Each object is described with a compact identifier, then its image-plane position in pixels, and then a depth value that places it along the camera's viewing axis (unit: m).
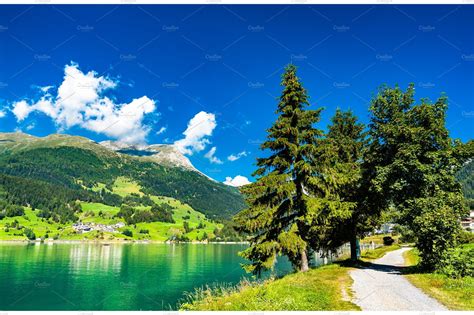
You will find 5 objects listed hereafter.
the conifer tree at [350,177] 25.05
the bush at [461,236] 19.69
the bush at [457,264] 17.77
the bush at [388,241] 72.38
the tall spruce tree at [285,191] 20.64
